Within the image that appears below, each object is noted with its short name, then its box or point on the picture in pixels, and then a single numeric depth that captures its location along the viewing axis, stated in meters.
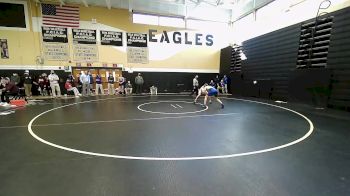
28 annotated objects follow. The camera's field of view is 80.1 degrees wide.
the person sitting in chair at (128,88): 15.60
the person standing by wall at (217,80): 16.88
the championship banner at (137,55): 15.80
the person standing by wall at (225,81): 16.14
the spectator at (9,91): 9.50
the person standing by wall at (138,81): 15.52
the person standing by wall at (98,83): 14.46
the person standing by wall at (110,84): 14.91
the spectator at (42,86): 13.56
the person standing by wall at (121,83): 15.21
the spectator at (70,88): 13.51
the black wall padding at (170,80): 16.47
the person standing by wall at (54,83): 13.02
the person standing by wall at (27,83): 13.11
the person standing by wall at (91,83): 14.24
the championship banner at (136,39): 15.68
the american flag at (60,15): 13.78
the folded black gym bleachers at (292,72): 8.03
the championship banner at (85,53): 14.53
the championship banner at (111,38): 15.11
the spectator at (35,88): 13.81
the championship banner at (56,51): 13.96
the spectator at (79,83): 14.53
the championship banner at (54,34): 13.84
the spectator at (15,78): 12.40
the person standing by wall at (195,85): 15.40
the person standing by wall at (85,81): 13.78
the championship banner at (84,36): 14.44
